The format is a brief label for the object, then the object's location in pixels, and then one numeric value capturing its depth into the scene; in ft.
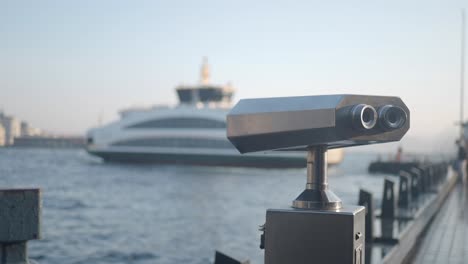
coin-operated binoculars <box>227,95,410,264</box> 8.28
